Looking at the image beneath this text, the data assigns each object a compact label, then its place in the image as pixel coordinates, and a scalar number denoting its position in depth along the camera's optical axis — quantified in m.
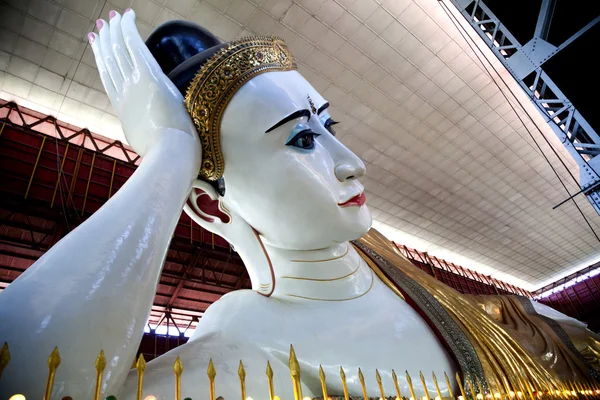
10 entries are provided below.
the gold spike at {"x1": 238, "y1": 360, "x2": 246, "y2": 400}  0.75
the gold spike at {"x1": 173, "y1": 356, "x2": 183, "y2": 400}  0.71
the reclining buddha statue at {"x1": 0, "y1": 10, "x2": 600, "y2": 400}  0.93
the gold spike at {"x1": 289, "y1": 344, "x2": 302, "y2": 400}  0.79
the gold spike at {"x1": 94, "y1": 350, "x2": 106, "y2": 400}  0.65
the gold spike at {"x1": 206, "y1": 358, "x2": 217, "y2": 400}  0.74
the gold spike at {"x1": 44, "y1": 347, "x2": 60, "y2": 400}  0.60
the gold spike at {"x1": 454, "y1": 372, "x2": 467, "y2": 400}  1.18
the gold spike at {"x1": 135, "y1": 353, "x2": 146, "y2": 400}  0.71
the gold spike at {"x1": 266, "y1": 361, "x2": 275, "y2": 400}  0.75
